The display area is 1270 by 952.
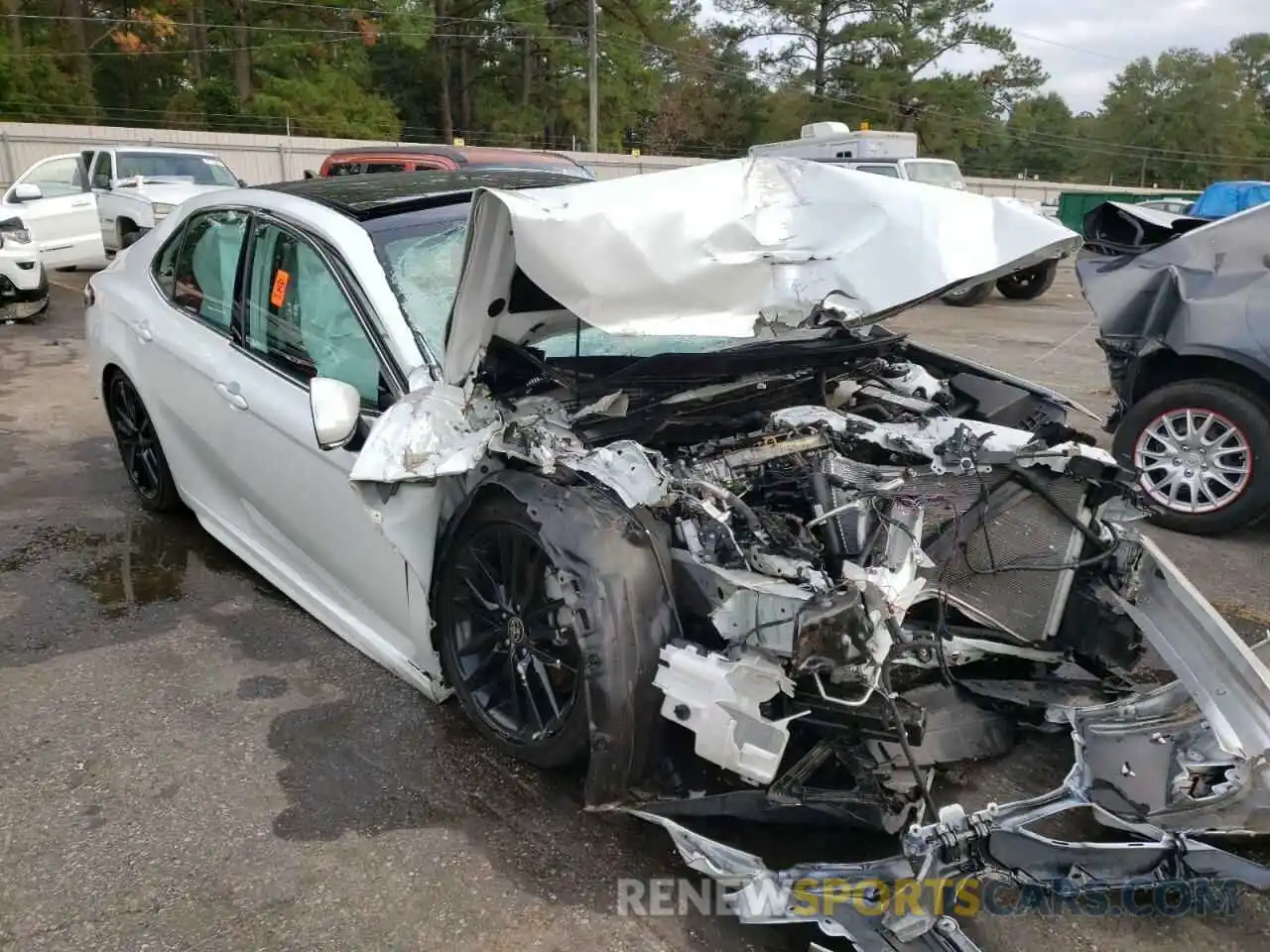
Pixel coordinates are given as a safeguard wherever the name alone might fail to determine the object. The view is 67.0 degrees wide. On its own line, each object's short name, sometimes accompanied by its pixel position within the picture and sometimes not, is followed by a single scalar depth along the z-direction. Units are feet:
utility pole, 104.15
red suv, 30.60
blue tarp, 66.33
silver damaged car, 7.43
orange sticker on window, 11.43
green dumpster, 86.79
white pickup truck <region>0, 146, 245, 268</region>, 38.45
